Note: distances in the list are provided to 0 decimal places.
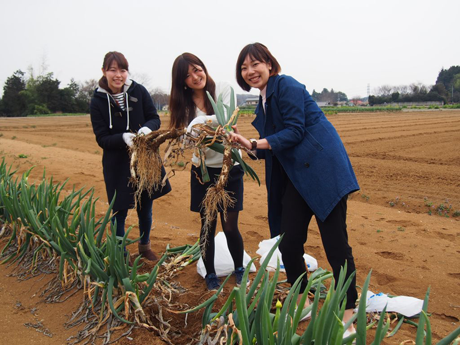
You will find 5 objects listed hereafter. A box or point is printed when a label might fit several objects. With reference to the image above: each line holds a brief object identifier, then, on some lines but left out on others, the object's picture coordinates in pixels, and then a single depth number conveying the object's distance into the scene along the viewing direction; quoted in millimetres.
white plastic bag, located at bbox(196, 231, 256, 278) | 2631
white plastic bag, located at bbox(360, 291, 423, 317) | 2129
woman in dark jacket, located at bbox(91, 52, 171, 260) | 2539
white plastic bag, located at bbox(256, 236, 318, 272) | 2635
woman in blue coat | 1794
